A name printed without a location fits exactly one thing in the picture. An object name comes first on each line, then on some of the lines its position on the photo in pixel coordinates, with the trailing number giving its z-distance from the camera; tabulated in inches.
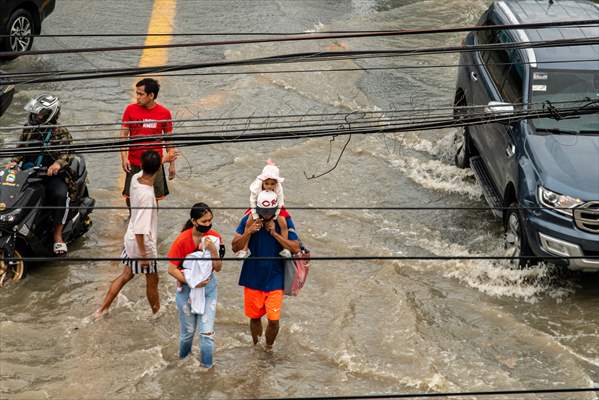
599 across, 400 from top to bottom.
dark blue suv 743.1
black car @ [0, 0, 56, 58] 1153.4
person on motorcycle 749.9
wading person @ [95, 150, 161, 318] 676.7
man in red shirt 748.0
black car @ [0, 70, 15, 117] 883.4
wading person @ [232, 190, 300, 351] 628.7
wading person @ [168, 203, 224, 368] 629.9
